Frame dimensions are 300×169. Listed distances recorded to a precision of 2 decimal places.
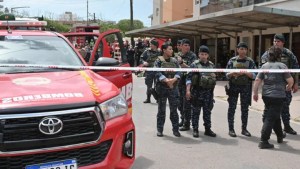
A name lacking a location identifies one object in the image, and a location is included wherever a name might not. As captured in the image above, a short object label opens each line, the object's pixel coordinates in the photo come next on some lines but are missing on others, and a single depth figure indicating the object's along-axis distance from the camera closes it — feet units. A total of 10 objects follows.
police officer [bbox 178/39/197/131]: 24.64
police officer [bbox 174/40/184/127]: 25.56
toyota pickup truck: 10.58
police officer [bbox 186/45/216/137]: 22.53
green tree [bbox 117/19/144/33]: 311.29
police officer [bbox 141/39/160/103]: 32.86
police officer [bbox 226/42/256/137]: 22.72
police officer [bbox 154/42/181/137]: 22.26
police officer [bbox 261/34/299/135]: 22.35
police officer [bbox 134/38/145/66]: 75.00
